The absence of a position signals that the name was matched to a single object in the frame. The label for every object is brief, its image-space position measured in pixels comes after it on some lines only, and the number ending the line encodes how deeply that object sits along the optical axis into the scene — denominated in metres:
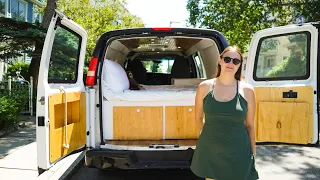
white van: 2.73
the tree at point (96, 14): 13.86
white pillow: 3.23
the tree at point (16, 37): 6.98
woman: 1.89
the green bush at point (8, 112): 5.17
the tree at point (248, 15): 10.65
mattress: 3.18
